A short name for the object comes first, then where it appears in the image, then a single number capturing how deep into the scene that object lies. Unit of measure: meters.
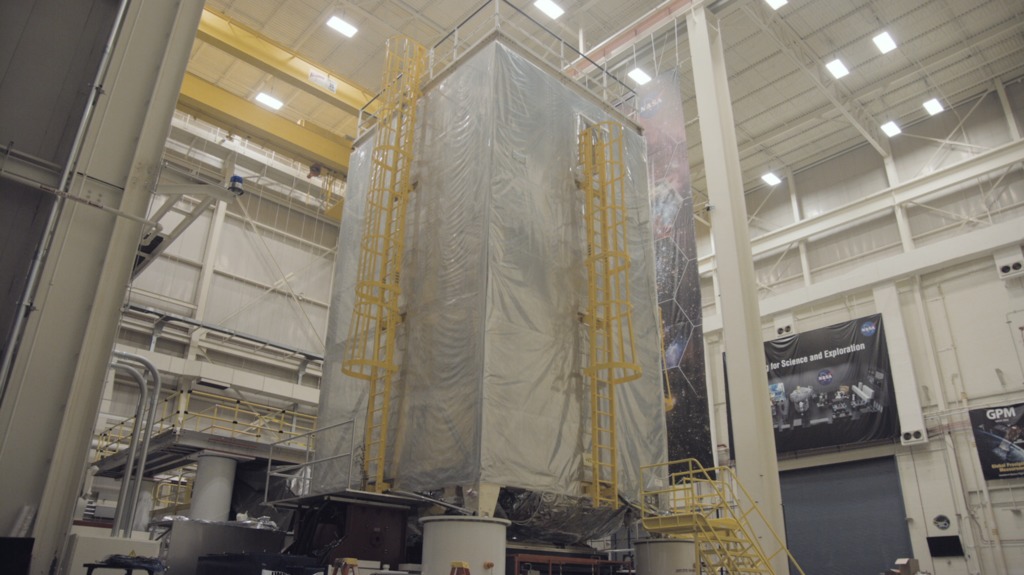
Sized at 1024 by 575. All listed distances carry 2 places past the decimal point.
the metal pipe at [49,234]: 7.09
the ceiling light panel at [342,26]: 25.33
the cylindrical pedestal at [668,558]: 12.99
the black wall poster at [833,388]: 26.19
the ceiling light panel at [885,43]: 25.14
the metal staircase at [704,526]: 12.19
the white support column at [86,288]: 7.04
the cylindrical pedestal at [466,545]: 10.50
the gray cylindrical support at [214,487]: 20.19
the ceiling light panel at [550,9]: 23.98
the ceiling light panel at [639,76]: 22.62
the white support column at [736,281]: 15.55
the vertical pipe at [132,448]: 9.09
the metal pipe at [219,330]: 26.62
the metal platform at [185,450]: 20.23
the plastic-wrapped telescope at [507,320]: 11.88
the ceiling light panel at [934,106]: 27.83
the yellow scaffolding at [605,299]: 12.71
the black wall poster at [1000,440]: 22.80
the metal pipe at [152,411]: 9.52
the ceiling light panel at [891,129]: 29.12
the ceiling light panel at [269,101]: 29.80
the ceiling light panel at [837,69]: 26.27
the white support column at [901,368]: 25.06
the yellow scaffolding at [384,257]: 13.01
